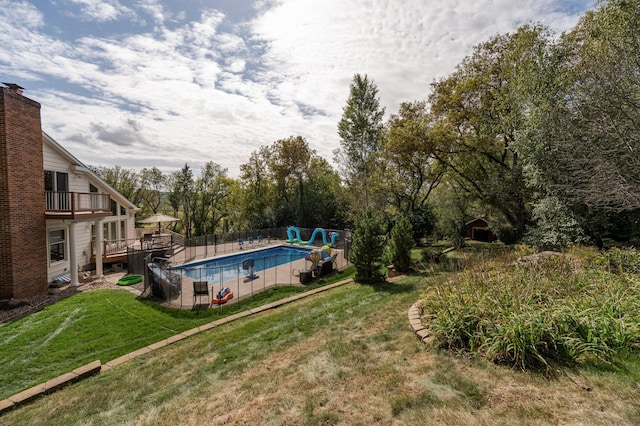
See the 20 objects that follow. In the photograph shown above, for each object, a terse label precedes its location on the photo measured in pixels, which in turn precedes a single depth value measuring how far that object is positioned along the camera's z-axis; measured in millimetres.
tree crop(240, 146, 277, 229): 29547
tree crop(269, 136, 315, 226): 27875
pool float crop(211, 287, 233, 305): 9367
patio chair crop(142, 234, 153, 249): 16378
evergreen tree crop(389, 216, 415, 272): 10852
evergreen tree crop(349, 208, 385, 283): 10180
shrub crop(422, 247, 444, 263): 11953
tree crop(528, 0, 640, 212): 8586
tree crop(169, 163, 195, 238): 31562
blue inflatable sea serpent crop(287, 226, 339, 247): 20641
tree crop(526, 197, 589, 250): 11672
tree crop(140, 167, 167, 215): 34597
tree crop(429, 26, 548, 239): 13766
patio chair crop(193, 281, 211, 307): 9330
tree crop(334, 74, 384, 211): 22312
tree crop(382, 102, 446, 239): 17297
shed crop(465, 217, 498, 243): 23328
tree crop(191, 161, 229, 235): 32281
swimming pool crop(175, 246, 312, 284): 13789
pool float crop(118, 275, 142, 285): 11789
